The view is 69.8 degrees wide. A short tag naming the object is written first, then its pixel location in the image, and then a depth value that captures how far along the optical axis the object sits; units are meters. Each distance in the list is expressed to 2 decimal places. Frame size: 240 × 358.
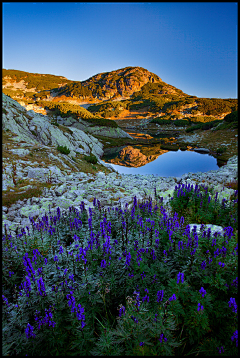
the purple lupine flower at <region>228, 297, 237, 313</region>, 2.71
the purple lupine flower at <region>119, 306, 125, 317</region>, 2.64
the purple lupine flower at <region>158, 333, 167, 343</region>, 2.36
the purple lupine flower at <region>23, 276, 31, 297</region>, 2.83
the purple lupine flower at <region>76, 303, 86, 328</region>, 2.43
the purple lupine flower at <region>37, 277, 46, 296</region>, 2.84
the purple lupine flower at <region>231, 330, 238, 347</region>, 2.45
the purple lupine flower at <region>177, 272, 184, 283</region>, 2.99
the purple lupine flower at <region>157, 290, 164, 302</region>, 2.81
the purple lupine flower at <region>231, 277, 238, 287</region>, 3.34
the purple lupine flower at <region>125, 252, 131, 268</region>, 3.35
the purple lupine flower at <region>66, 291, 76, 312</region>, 2.58
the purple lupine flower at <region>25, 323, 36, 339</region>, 2.44
